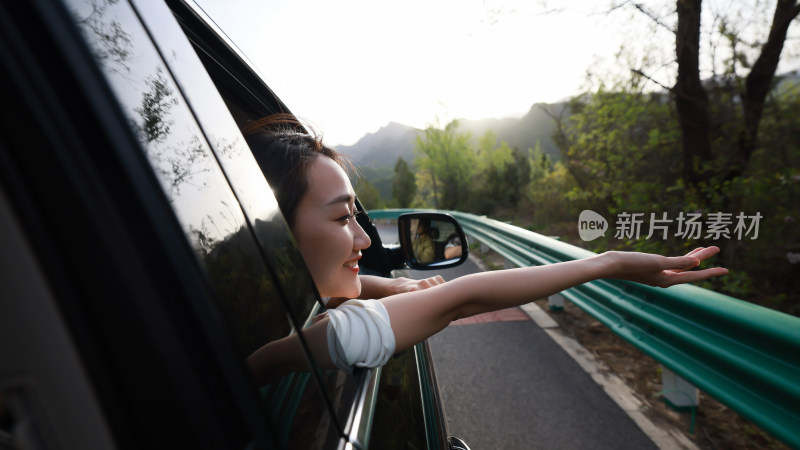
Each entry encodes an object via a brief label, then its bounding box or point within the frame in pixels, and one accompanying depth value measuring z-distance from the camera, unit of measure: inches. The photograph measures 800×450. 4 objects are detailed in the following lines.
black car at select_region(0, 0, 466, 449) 14.3
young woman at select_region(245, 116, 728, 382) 35.9
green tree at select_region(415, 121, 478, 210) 1348.4
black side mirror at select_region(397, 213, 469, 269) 92.5
